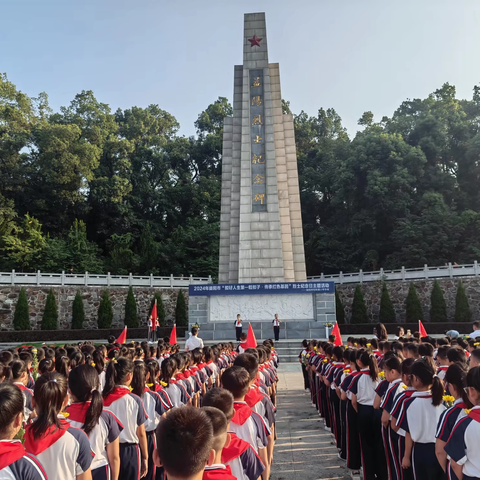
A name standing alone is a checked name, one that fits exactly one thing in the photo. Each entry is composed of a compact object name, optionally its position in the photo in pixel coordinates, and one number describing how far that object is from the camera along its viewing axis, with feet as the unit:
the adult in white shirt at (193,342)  30.25
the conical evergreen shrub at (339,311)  74.18
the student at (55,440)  7.75
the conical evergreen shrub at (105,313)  71.46
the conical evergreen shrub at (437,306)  66.74
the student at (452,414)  9.07
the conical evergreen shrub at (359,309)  72.49
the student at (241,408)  9.28
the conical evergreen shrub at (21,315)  65.67
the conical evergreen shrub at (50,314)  67.46
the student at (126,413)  10.97
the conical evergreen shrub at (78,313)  69.92
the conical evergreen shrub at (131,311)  72.69
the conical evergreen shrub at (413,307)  68.39
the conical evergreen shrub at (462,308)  64.49
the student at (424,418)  10.78
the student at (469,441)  8.36
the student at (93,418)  9.25
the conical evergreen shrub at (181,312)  75.11
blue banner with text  52.24
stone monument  57.41
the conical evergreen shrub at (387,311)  70.74
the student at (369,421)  14.84
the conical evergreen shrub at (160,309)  72.69
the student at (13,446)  6.34
